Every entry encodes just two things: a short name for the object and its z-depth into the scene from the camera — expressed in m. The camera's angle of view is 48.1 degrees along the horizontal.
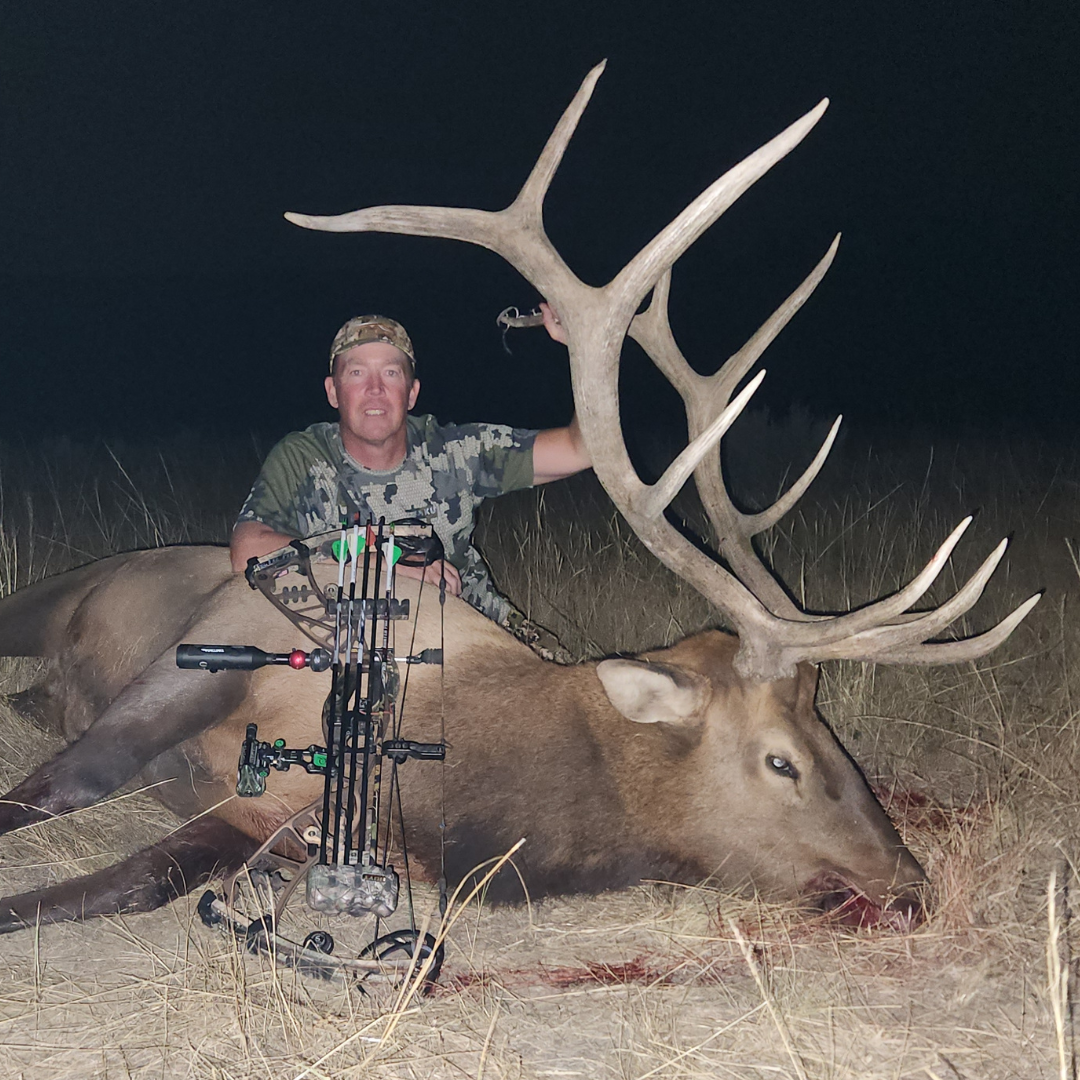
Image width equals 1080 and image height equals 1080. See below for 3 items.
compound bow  2.58
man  4.00
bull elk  2.78
